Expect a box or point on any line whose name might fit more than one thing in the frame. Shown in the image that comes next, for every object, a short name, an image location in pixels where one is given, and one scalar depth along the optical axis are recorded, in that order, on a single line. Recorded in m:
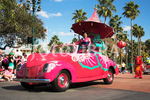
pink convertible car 5.00
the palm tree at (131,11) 29.64
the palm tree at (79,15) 35.60
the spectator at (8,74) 8.90
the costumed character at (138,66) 11.07
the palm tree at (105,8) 29.28
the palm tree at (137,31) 47.62
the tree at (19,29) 18.24
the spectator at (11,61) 9.41
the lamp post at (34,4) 14.31
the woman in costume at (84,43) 6.69
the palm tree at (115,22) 36.78
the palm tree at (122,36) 39.31
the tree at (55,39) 56.01
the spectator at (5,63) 9.19
